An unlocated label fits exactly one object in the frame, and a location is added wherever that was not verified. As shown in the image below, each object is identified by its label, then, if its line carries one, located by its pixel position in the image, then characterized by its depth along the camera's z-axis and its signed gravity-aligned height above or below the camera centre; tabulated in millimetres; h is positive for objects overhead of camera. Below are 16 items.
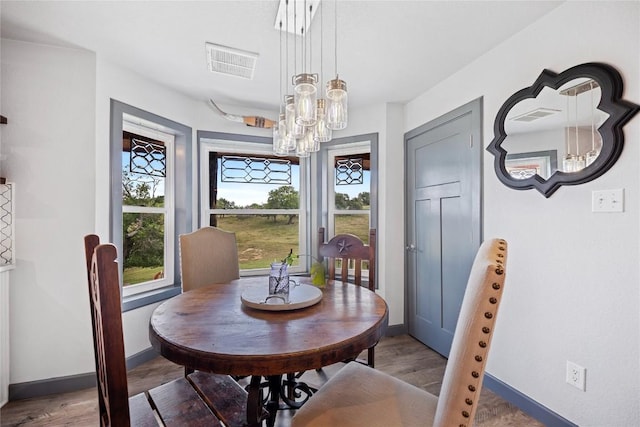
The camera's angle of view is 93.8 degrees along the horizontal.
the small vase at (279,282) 1569 -363
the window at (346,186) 3426 +308
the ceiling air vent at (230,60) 2121 +1149
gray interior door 2363 -45
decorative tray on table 1388 -433
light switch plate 1434 +60
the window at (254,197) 3256 +181
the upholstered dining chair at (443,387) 731 -529
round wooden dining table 970 -458
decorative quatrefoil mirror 1460 +474
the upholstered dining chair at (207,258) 2072 -329
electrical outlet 1578 -876
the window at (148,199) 2383 +129
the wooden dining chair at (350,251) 2131 -285
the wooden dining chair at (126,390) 734 -724
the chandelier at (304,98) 1412 +577
